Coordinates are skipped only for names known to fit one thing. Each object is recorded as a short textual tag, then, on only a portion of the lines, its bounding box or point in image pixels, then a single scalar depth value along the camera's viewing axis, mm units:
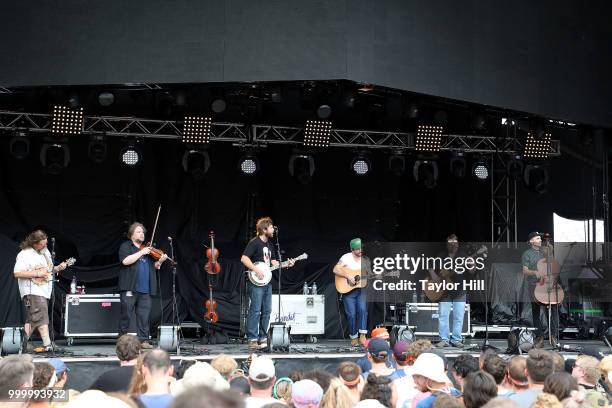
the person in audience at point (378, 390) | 5656
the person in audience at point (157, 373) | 5250
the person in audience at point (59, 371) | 6278
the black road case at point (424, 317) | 15266
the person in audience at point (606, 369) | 6750
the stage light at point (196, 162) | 15297
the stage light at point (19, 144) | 14430
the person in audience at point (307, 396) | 5367
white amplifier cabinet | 15141
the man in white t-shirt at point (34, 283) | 12445
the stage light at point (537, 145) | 16344
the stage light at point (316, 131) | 15500
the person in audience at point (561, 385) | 5617
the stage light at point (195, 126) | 15008
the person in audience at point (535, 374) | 6039
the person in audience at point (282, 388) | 6764
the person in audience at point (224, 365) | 6695
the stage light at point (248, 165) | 15539
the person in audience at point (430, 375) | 6098
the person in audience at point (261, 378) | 5820
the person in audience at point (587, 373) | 7070
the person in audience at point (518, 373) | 6477
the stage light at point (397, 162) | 16344
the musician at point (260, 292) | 13070
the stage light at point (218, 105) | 14695
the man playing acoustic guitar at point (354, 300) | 14352
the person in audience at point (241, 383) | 6332
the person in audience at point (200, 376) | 5439
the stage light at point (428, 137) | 16047
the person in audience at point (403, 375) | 6610
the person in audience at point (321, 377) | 6109
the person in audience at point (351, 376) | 6695
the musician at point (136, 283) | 12680
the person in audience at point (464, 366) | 6891
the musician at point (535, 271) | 14031
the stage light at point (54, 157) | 14695
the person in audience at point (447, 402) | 4756
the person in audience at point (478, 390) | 5305
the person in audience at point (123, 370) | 6473
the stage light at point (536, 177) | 16734
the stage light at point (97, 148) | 14680
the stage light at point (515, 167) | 16641
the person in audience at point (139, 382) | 5756
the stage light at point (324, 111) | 15094
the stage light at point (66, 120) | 14254
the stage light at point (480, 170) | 16797
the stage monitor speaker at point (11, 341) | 11766
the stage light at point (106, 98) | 14117
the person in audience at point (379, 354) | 7883
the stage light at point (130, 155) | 15023
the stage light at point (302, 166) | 15938
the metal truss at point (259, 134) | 14859
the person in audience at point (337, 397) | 5078
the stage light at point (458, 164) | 16719
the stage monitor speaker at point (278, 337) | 12797
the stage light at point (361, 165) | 16094
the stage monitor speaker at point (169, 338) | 12422
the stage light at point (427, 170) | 16531
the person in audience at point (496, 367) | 6824
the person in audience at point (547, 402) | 4863
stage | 11414
